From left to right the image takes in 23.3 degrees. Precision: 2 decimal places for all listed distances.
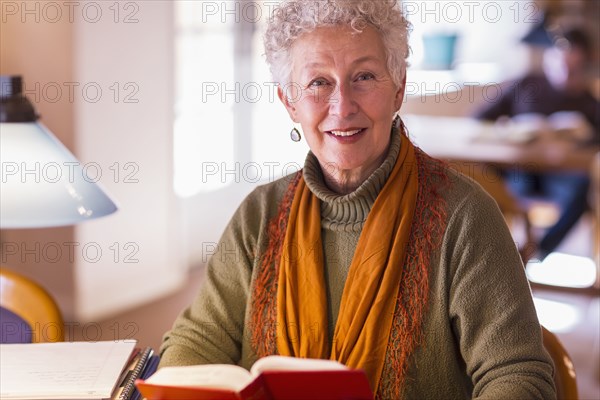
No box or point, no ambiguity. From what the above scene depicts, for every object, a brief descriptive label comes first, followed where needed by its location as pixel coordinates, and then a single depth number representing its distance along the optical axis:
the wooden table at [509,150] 3.78
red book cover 1.59
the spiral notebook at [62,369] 1.73
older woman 1.80
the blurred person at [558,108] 4.35
